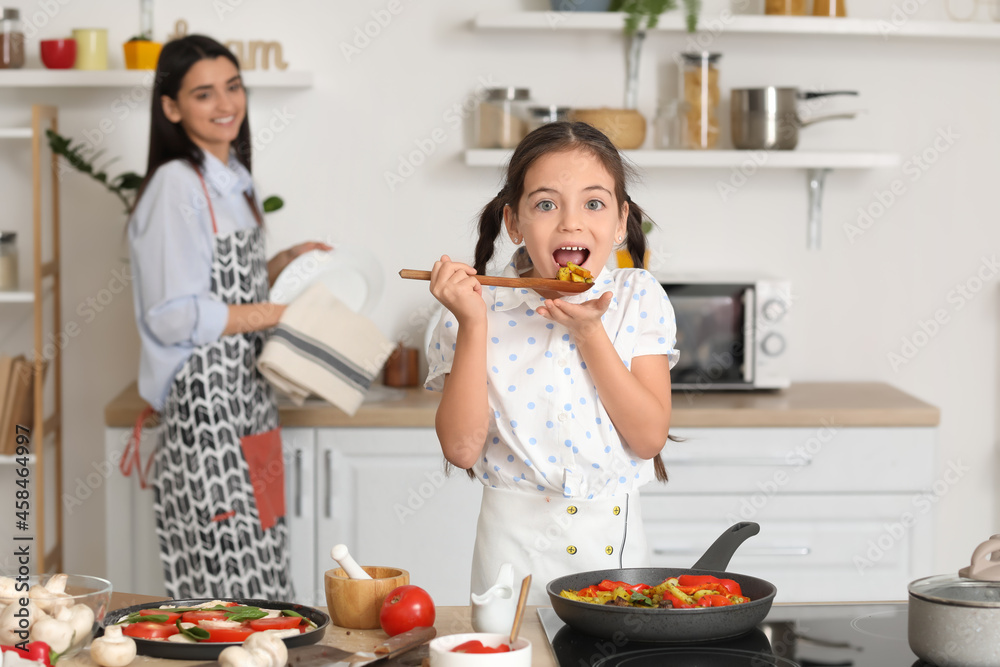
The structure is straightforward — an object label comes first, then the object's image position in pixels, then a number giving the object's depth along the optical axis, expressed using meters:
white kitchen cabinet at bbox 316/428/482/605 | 2.31
